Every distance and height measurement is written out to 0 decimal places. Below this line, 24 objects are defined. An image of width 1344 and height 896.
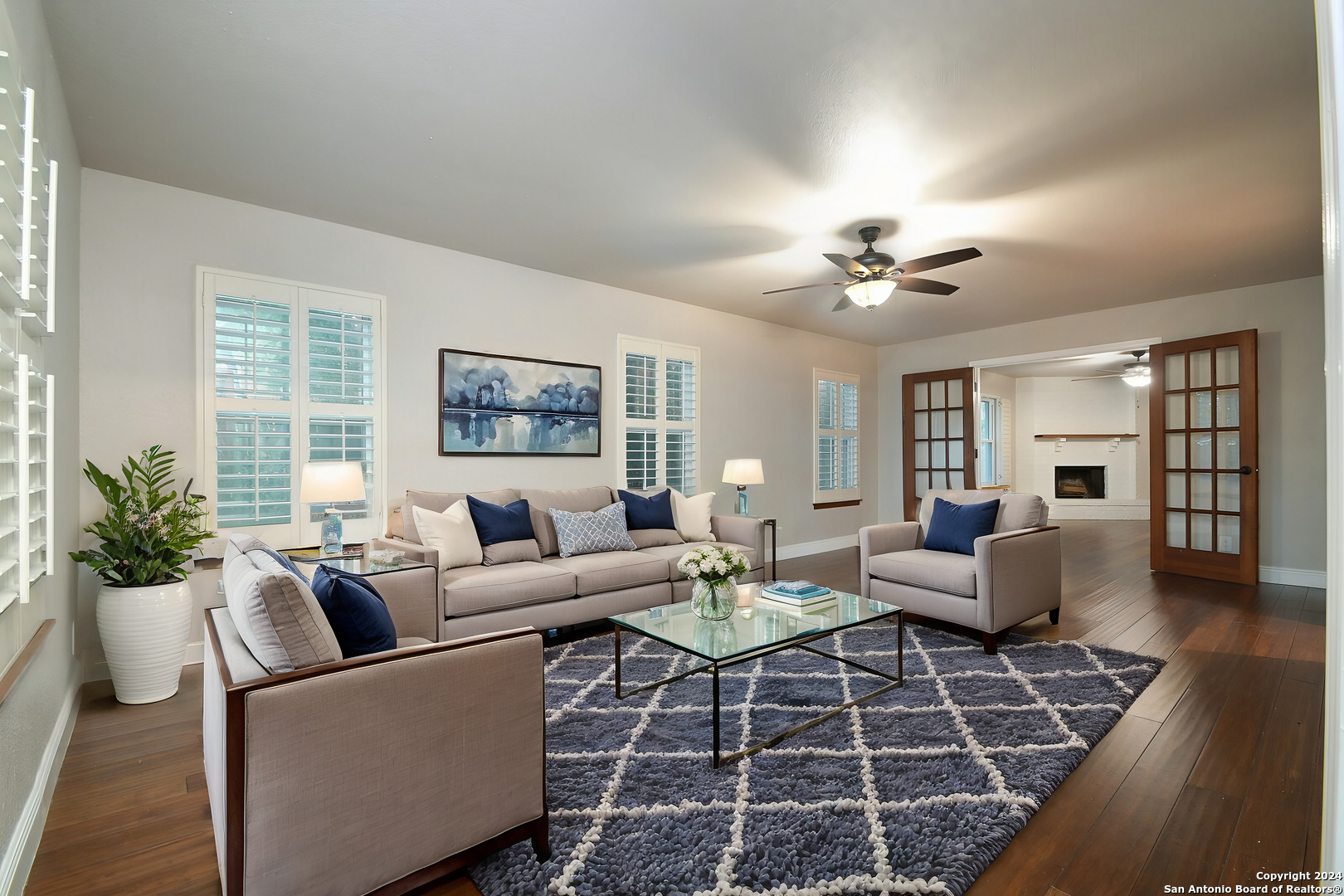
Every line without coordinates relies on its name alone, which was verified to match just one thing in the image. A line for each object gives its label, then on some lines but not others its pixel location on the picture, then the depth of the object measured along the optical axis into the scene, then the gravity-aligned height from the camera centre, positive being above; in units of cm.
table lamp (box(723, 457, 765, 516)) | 553 -19
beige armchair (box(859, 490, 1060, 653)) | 354 -71
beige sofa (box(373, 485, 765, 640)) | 336 -73
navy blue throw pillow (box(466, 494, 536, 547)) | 390 -43
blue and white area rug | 175 -110
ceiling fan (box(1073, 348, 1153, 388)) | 848 +99
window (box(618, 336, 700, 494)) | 547 +31
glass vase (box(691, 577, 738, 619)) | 294 -67
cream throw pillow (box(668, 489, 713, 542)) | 486 -50
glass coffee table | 247 -75
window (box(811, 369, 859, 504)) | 719 +14
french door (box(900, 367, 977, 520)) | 707 +21
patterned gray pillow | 414 -53
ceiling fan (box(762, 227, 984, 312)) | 372 +105
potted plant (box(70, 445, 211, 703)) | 287 -61
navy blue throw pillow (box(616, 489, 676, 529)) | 466 -44
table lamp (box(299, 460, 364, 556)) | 321 -18
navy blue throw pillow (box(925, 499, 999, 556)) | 400 -47
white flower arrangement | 289 -51
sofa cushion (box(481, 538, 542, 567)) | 383 -61
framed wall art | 442 +32
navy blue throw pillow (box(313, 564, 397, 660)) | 174 -45
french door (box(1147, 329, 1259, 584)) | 529 -7
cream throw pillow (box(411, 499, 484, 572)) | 362 -48
